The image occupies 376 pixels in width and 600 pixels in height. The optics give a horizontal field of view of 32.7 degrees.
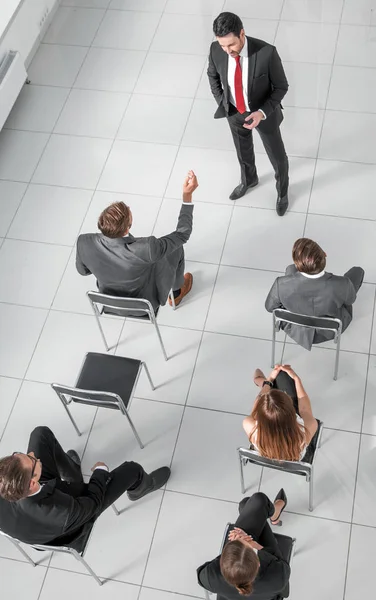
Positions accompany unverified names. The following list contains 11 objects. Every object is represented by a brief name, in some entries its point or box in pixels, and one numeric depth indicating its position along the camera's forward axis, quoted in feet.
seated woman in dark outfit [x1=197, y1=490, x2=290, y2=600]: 7.79
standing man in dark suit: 11.62
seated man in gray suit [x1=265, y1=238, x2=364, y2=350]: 10.30
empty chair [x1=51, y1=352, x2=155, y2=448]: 11.19
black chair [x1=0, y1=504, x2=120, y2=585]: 9.26
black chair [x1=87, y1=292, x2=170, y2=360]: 11.33
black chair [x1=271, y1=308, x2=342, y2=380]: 10.64
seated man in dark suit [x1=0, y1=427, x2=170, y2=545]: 8.91
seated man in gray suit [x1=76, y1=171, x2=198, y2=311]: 10.89
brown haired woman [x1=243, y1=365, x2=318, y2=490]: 8.92
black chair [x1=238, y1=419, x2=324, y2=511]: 9.39
